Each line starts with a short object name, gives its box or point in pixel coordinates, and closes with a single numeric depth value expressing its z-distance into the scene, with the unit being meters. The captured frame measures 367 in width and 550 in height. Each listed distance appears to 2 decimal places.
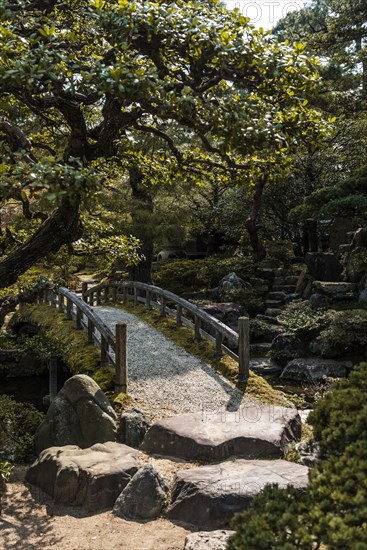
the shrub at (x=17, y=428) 8.92
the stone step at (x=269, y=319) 18.44
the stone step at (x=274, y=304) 19.92
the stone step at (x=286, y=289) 21.07
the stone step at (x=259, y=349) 16.56
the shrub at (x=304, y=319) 15.41
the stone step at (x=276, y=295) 20.39
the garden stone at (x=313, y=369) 13.98
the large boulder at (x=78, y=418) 8.94
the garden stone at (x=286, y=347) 15.28
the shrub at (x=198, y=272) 22.48
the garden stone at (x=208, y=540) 5.54
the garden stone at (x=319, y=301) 17.35
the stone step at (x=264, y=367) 15.02
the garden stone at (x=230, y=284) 20.61
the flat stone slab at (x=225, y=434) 8.03
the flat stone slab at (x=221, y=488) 6.43
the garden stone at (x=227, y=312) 18.28
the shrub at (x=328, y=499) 3.88
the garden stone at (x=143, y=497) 6.89
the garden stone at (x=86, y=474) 7.25
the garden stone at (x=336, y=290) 17.33
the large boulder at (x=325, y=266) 19.14
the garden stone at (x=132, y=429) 8.88
